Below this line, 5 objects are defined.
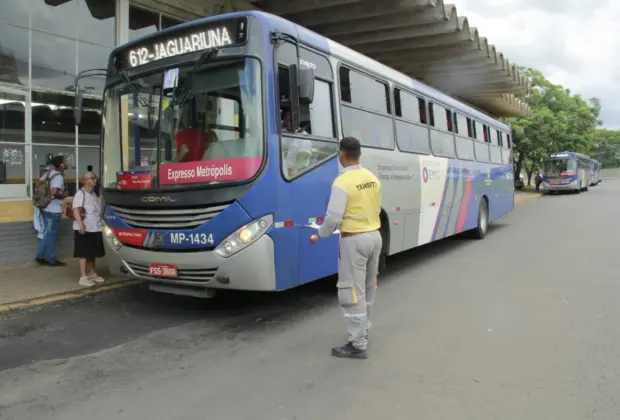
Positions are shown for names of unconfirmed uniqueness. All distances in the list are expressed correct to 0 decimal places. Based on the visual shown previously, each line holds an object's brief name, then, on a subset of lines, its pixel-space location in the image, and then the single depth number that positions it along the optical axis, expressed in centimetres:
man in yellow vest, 414
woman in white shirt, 677
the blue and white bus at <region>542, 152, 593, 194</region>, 3341
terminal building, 816
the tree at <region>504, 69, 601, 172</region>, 3247
